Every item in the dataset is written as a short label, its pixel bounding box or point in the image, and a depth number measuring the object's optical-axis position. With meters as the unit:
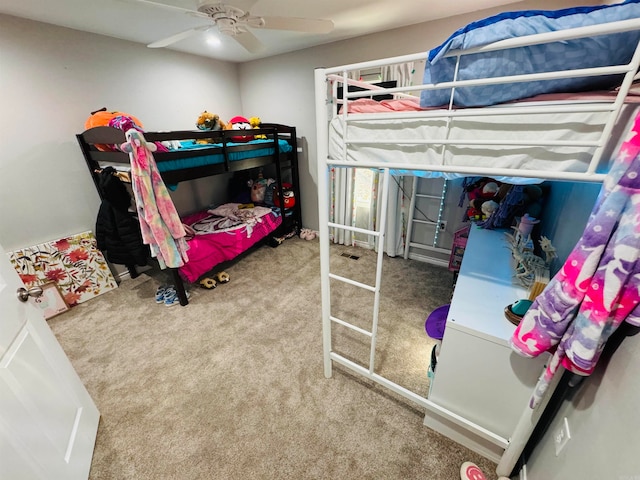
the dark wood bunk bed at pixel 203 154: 2.09
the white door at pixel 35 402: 0.88
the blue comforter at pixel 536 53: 0.70
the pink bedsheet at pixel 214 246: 2.49
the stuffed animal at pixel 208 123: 2.60
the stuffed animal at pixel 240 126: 2.80
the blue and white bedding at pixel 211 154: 2.18
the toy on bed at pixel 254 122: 3.21
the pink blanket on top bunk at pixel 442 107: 0.73
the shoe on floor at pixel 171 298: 2.41
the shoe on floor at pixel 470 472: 1.16
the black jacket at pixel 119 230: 2.32
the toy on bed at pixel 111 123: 1.89
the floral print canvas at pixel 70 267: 2.23
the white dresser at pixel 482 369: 1.07
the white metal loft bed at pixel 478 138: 0.70
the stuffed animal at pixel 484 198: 2.31
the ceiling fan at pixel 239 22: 1.42
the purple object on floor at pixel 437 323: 1.40
